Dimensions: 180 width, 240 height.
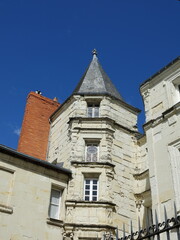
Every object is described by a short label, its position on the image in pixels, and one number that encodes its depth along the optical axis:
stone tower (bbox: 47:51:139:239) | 11.90
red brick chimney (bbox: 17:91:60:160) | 16.27
